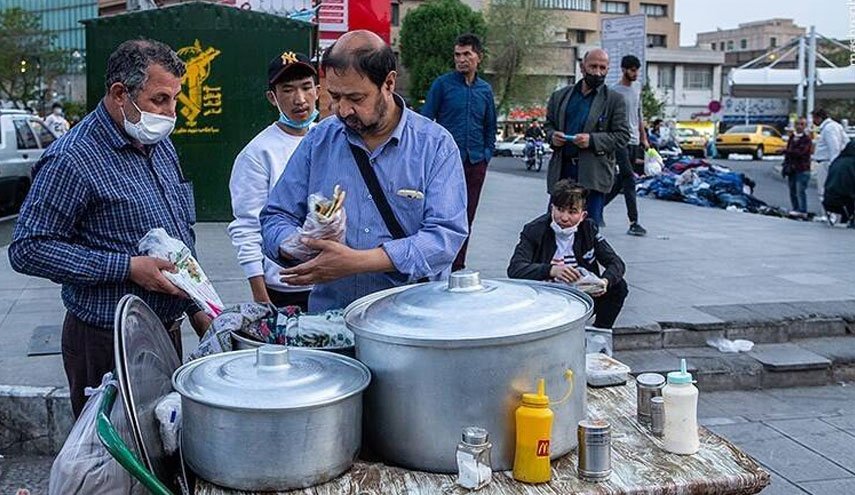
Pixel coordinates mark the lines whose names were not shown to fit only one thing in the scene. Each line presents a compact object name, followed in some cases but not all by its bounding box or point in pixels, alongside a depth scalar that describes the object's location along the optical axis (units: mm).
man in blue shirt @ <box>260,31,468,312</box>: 2539
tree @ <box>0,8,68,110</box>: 44031
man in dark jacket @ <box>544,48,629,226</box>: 7578
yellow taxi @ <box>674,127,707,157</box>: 43125
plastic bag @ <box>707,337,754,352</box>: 6455
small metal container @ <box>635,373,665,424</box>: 2354
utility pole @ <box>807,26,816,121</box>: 37500
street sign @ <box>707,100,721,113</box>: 42906
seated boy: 5266
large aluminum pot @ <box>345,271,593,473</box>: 1941
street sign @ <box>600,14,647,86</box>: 16500
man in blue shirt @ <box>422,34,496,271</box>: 7633
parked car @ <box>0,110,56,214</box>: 15039
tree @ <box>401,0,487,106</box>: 50344
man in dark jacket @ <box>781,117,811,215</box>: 16328
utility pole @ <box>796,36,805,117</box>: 40688
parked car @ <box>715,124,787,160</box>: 42344
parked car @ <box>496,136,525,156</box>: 44097
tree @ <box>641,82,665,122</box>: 50606
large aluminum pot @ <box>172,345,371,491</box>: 1837
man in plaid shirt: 2816
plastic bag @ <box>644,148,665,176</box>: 18125
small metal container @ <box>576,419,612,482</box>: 2037
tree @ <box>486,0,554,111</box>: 55438
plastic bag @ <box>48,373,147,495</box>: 2055
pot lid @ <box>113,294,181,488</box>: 1980
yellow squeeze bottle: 1960
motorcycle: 32531
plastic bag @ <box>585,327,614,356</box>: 3408
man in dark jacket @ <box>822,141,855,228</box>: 13188
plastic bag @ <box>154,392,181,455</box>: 2109
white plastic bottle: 2193
